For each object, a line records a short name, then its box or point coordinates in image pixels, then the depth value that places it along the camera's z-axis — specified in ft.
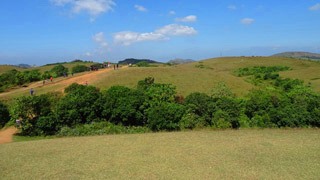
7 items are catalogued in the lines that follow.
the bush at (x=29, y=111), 75.20
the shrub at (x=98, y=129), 72.10
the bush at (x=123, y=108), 78.04
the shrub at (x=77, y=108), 76.71
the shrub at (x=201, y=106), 78.09
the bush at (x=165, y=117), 73.65
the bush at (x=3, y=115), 84.24
